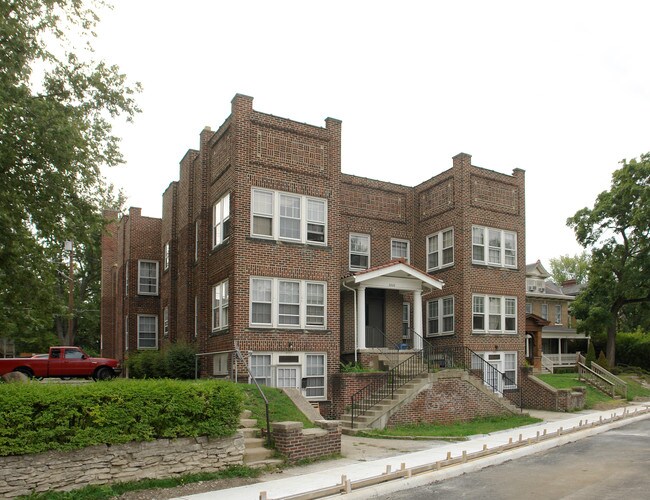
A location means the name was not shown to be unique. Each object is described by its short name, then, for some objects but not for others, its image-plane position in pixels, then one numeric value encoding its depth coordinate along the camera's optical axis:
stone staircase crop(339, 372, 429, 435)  19.50
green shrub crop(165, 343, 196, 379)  23.02
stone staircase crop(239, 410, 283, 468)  12.79
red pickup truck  24.62
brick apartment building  21.16
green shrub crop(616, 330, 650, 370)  44.06
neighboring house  47.09
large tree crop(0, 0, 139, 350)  14.52
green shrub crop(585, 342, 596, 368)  37.35
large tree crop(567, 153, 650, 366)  38.94
